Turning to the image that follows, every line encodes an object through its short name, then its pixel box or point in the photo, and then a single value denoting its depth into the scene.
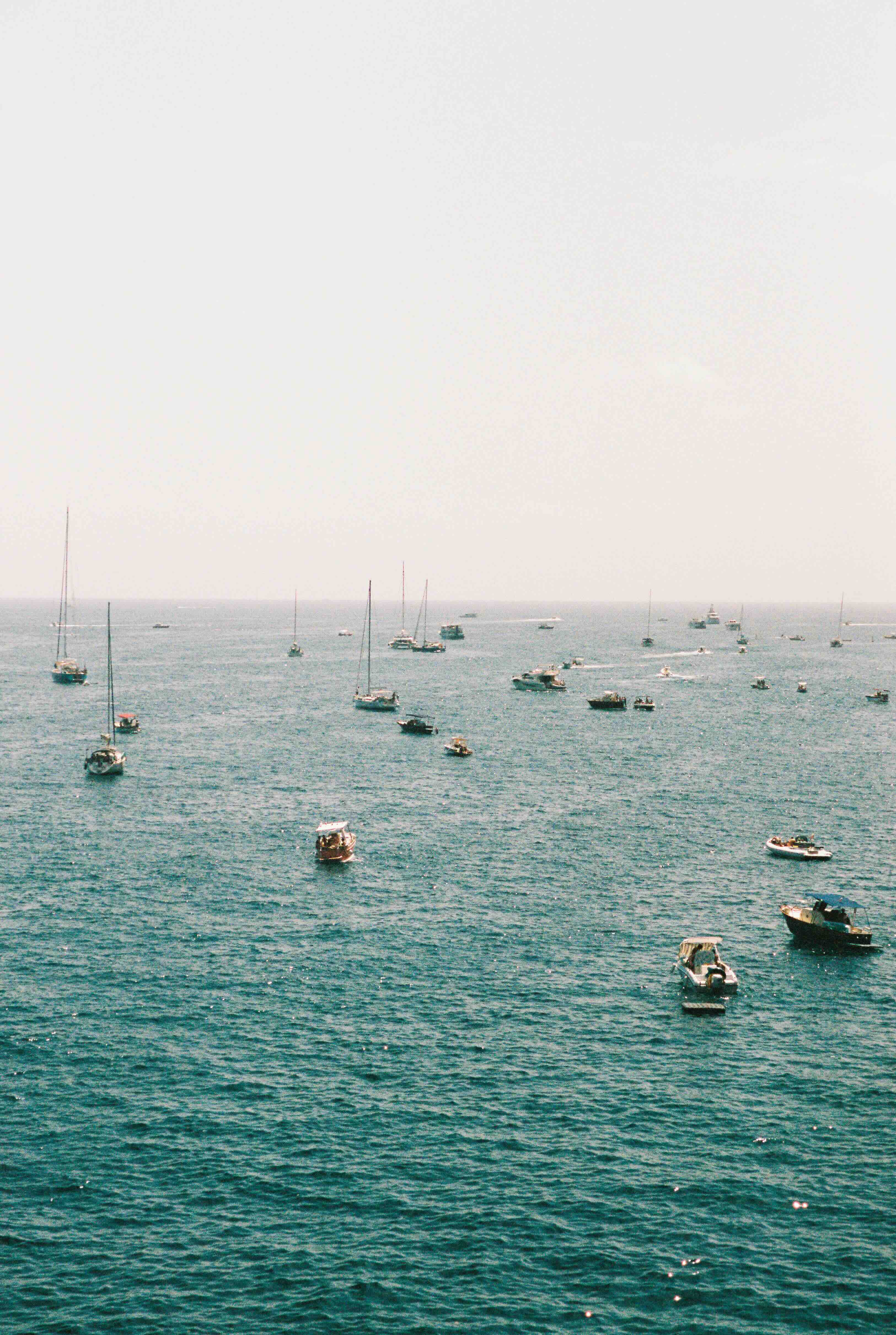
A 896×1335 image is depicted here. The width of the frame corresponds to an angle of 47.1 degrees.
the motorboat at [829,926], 79.31
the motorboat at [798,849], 103.88
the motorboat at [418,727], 187.88
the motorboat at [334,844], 101.06
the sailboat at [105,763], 140.75
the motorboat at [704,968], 69.94
